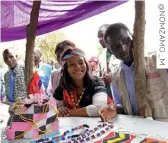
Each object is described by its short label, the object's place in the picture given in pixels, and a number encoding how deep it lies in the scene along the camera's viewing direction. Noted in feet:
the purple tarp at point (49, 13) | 6.96
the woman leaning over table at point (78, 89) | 5.31
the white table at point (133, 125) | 3.78
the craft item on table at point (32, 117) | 3.85
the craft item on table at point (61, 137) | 3.75
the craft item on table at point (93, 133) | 3.71
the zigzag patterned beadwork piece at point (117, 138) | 3.55
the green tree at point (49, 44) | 41.88
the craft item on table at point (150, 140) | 3.44
